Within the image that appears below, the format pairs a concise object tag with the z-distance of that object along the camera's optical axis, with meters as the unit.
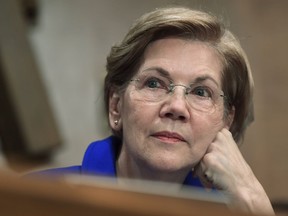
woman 1.83
